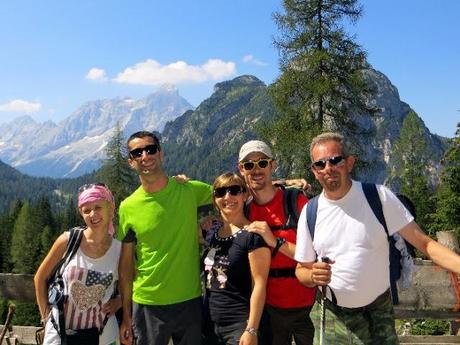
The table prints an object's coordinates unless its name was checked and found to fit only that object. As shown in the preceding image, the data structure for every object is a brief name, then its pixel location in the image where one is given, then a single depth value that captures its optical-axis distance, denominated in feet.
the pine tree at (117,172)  124.26
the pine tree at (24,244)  214.69
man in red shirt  13.70
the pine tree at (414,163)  170.45
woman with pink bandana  13.14
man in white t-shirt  11.07
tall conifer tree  69.00
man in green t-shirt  14.08
